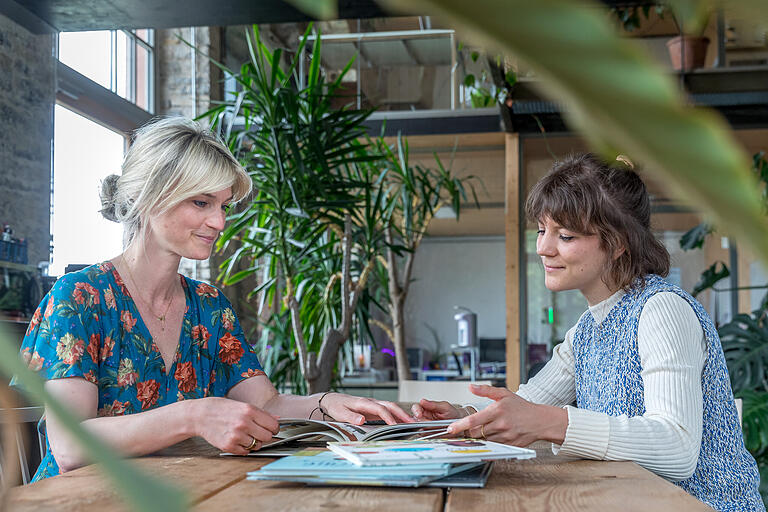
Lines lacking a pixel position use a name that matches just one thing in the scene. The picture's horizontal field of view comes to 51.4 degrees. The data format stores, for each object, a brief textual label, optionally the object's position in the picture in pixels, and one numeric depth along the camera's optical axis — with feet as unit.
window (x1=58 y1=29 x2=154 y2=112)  19.17
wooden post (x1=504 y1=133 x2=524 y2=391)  22.53
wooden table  3.00
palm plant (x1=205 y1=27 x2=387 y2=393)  13.48
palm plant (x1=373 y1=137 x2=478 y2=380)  17.79
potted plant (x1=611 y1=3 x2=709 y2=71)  19.96
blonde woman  5.36
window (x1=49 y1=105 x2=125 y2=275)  17.44
